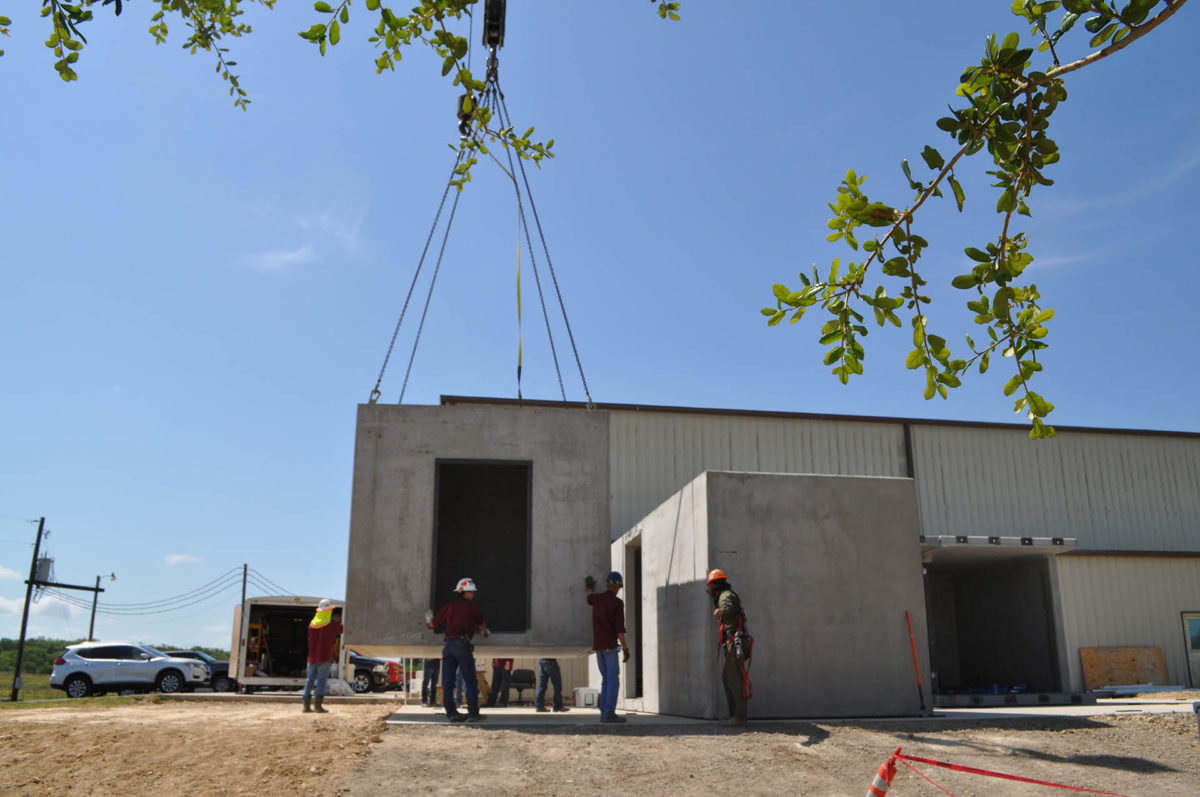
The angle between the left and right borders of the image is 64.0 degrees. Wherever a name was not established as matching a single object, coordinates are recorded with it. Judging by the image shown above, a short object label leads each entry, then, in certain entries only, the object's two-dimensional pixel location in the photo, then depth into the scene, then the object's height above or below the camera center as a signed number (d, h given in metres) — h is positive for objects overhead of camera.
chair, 17.80 -0.78
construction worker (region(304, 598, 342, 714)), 13.55 -0.12
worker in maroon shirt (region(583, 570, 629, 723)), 10.91 -0.01
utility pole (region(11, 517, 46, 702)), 26.42 +0.53
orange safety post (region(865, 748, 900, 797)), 4.23 -0.62
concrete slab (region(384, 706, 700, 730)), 10.45 -0.94
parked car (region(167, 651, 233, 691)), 26.31 -1.04
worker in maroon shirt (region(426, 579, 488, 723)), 10.83 -0.12
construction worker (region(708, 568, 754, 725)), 10.33 -0.13
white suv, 24.08 -0.83
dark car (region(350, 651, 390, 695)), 26.19 -1.01
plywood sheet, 19.98 -0.63
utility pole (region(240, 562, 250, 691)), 22.34 -0.32
